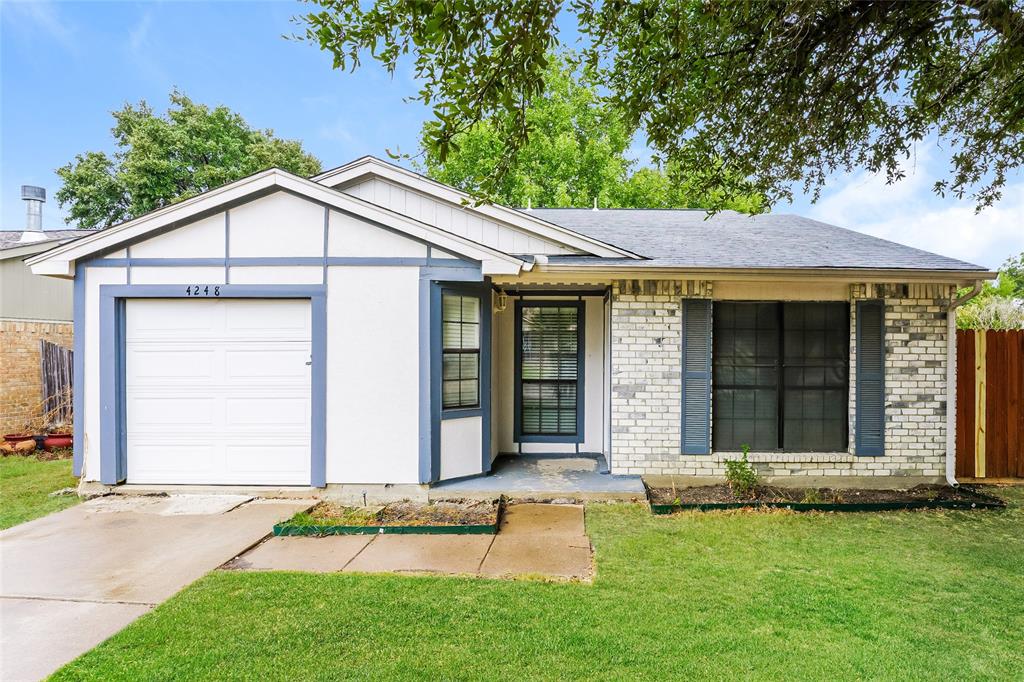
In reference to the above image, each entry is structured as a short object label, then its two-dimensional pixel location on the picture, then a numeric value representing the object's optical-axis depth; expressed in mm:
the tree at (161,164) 23406
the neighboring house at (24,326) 9625
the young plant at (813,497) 5921
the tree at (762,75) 3295
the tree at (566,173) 19906
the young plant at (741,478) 6206
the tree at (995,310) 17344
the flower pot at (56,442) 8984
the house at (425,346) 6273
